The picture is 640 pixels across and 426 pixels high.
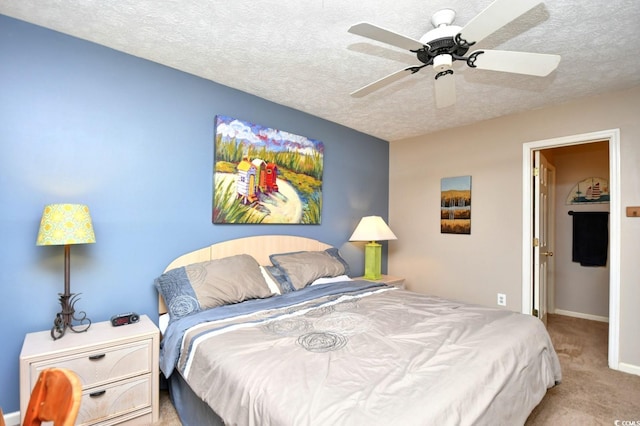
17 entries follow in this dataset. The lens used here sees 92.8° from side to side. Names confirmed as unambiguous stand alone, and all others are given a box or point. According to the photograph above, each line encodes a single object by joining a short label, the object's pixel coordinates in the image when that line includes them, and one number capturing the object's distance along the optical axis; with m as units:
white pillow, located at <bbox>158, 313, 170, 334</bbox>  2.11
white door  3.16
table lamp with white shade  3.47
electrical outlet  3.24
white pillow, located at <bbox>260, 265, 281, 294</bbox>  2.50
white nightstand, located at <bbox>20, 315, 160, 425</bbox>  1.55
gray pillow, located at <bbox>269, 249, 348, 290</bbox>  2.69
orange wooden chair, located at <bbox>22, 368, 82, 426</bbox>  0.71
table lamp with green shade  1.69
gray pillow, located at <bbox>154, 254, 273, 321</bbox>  2.03
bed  1.07
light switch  2.51
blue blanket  1.79
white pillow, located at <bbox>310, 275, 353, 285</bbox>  2.80
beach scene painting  2.64
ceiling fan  1.34
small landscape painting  3.54
